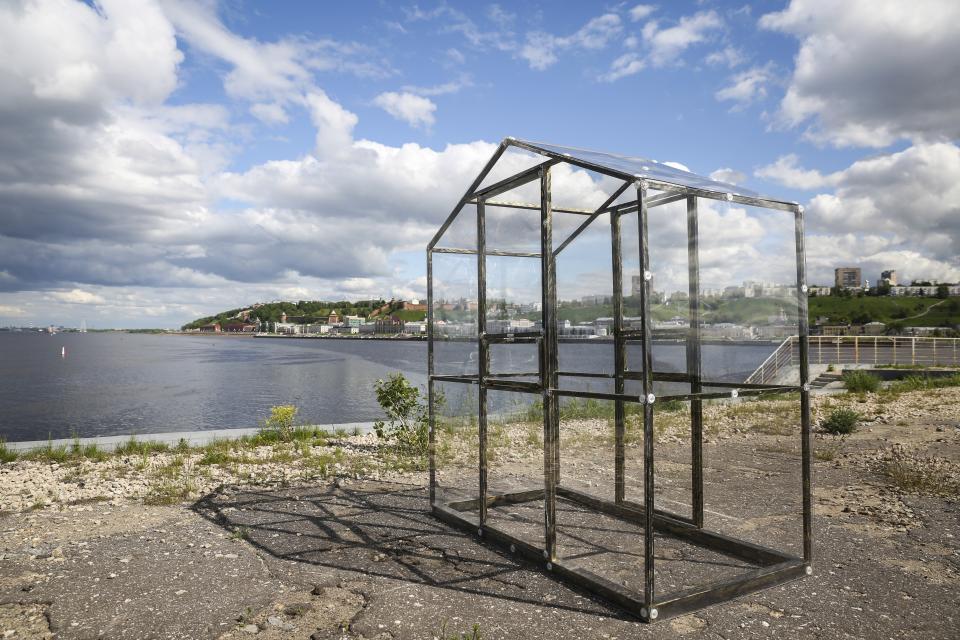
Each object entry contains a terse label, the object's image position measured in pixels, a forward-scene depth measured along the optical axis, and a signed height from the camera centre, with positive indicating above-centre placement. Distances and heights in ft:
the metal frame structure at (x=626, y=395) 14.58 -1.86
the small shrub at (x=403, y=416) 35.78 -5.24
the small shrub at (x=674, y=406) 31.00 -4.16
